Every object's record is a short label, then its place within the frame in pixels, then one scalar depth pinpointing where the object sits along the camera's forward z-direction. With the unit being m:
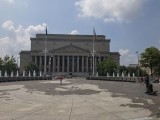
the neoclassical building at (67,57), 78.13
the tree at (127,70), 71.23
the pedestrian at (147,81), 11.04
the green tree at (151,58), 41.48
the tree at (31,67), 67.01
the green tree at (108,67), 57.10
